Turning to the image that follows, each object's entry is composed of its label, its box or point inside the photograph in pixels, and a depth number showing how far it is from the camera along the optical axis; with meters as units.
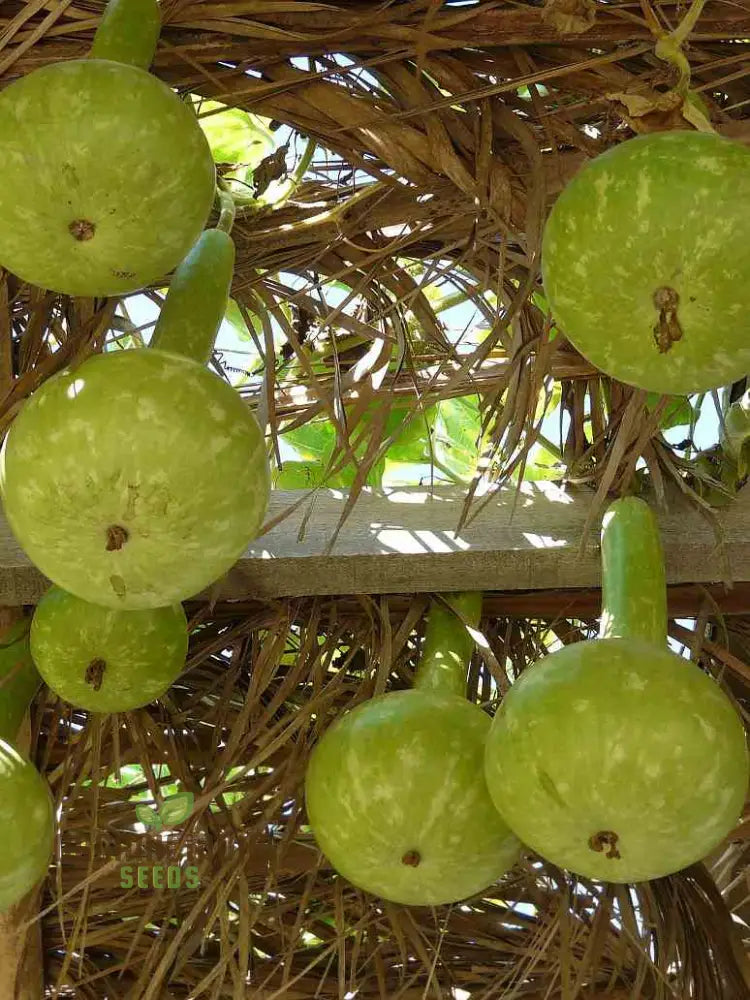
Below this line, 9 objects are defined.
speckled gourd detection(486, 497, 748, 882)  1.12
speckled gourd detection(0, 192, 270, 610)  1.03
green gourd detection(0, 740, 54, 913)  1.36
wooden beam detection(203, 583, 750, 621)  1.87
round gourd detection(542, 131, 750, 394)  0.96
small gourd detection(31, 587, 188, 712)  1.46
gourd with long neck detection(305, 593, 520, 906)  1.30
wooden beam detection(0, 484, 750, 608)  1.71
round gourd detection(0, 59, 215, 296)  1.00
